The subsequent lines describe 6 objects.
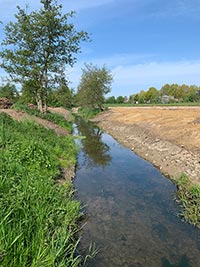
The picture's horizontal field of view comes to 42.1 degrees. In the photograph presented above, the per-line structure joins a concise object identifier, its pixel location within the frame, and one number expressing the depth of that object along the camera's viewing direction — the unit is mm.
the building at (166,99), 127175
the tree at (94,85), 52531
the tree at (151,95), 138850
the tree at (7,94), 57912
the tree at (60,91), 30275
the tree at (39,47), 27328
